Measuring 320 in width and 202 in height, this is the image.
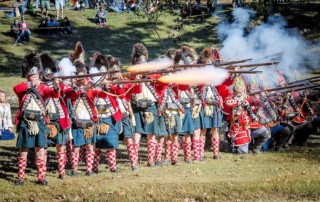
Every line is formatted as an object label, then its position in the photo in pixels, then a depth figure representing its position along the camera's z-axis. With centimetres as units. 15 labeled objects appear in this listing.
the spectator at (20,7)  4039
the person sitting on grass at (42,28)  3882
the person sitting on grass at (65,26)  3869
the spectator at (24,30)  3639
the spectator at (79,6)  4419
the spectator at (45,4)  3884
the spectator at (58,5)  3875
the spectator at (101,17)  4186
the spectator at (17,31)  3672
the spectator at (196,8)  3986
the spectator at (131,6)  4055
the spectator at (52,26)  3891
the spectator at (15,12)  4037
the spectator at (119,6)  4328
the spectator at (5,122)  1653
